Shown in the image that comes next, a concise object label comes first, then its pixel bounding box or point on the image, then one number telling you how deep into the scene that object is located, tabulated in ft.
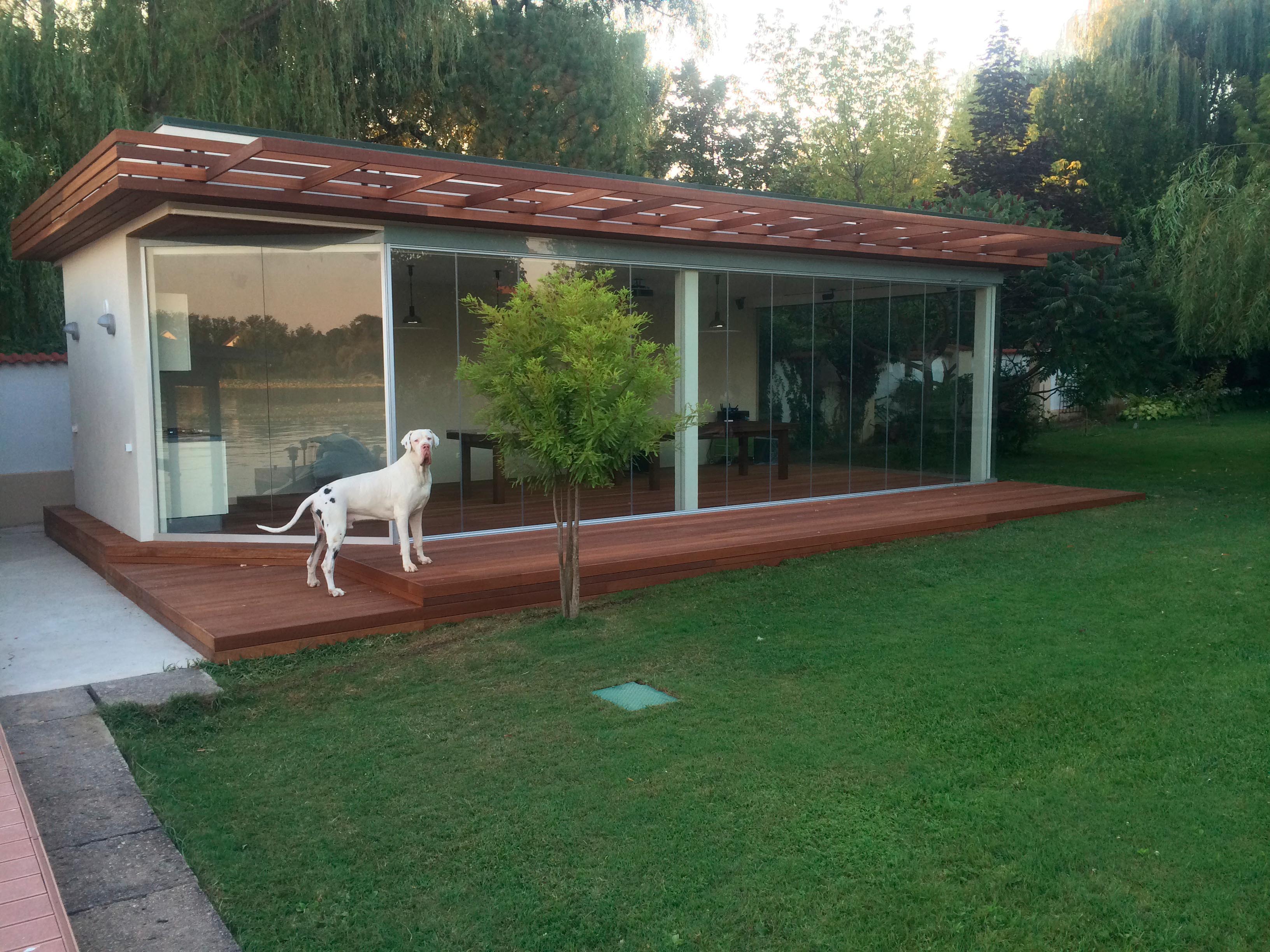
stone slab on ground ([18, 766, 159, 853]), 12.32
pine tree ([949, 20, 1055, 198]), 66.28
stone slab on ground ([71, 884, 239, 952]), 9.90
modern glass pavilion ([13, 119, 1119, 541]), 24.36
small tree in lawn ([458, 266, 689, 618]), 19.38
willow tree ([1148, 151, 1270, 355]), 33.17
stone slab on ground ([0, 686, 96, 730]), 16.44
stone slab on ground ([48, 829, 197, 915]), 10.89
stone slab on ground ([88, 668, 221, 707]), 17.10
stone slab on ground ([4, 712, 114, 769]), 14.93
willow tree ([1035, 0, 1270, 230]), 65.77
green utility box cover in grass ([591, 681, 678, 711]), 16.81
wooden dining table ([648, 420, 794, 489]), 33.06
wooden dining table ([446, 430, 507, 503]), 29.78
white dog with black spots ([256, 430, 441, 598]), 22.44
